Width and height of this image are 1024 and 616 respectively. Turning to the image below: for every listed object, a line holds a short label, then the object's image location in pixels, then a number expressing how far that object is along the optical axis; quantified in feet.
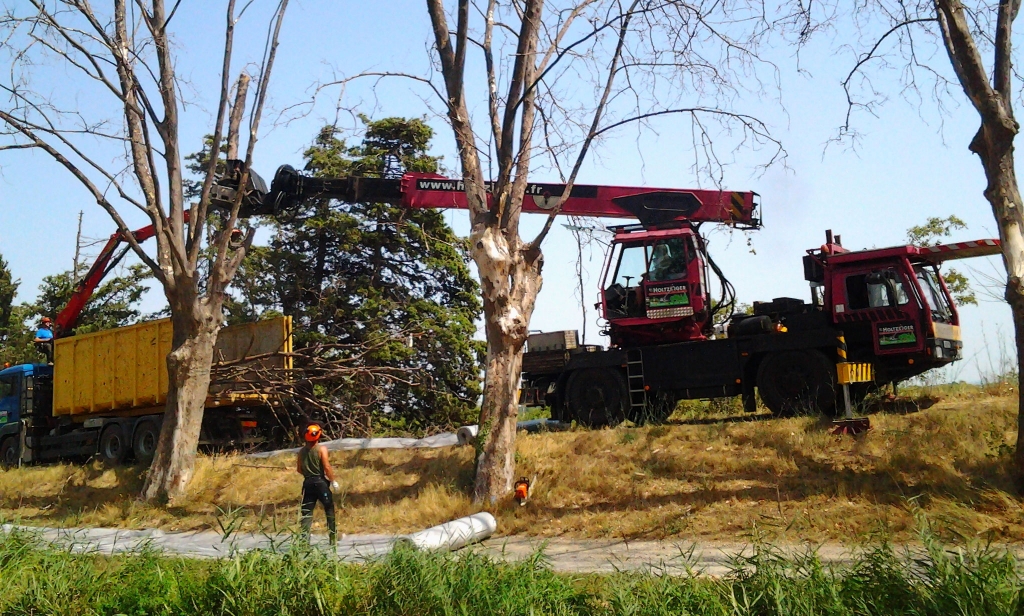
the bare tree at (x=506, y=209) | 39.09
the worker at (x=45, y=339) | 70.44
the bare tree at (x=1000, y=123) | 31.73
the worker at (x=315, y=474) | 33.19
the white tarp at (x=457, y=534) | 29.42
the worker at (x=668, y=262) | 49.49
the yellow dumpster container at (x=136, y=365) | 58.39
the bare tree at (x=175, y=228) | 47.70
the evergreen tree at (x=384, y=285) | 78.28
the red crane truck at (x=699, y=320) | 43.27
